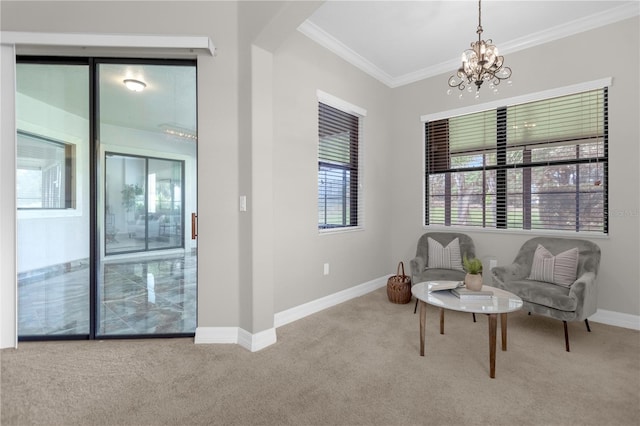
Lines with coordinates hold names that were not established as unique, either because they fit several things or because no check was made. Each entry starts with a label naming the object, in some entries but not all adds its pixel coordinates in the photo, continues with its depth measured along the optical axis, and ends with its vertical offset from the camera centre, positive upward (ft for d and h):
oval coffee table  6.71 -2.19
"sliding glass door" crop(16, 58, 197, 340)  8.71 +0.81
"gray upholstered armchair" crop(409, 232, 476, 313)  11.01 -1.94
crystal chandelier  8.13 +4.13
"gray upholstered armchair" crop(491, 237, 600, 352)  8.18 -2.12
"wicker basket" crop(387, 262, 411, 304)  11.78 -3.09
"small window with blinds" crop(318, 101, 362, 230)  11.84 +1.80
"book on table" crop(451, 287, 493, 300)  7.30 -2.04
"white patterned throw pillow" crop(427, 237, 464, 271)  12.06 -1.81
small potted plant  7.83 -1.70
